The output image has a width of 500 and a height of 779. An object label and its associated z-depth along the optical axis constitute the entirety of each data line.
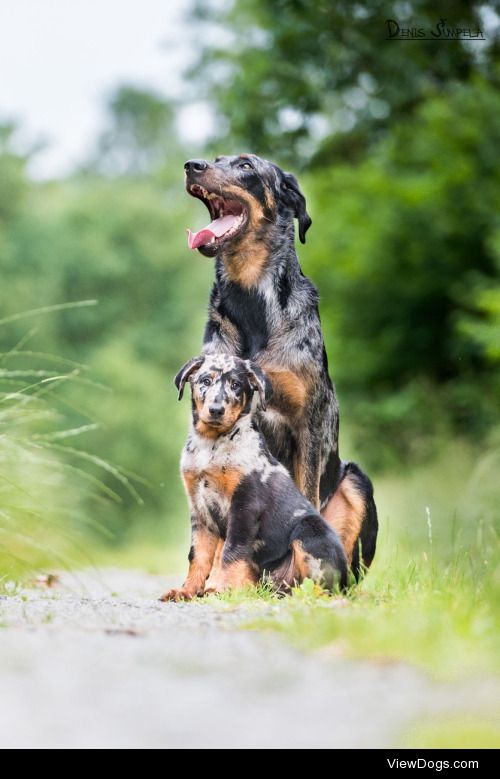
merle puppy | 11.04
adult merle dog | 11.72
